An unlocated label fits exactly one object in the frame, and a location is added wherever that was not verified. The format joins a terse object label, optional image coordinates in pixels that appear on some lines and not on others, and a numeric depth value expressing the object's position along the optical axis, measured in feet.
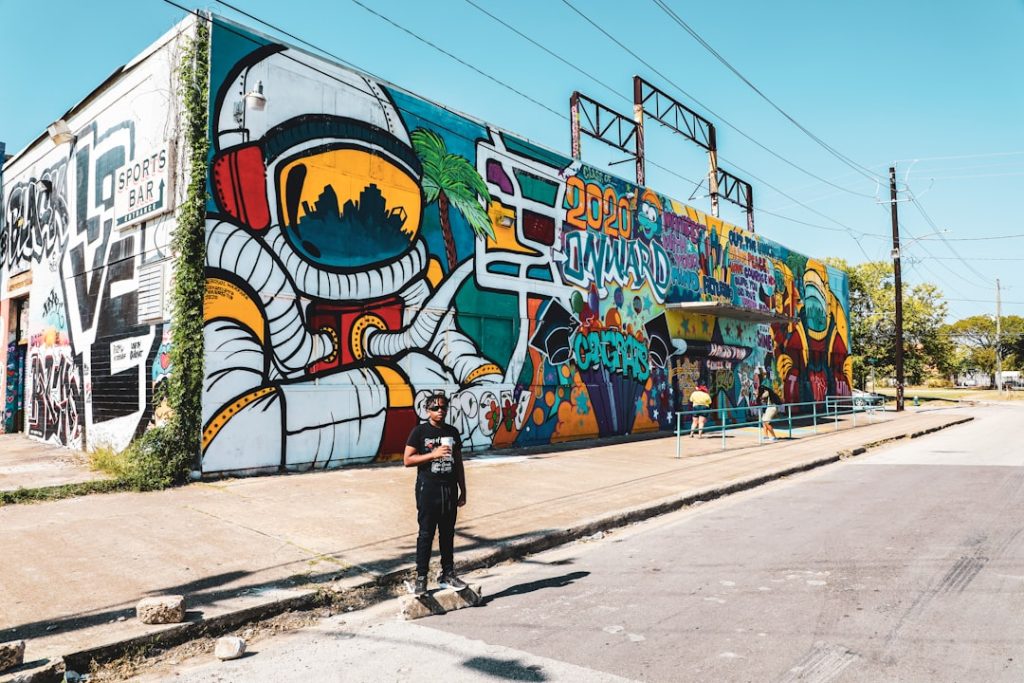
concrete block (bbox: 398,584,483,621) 15.97
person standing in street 16.61
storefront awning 65.57
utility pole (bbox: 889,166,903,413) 107.96
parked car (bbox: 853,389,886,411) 102.99
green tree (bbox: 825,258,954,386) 151.12
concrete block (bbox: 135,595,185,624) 14.57
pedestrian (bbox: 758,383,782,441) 56.75
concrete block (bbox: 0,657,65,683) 11.79
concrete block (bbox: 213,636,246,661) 13.69
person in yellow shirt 58.18
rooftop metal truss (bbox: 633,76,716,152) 69.92
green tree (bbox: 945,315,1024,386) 274.77
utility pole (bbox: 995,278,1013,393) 211.04
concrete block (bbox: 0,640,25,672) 12.12
